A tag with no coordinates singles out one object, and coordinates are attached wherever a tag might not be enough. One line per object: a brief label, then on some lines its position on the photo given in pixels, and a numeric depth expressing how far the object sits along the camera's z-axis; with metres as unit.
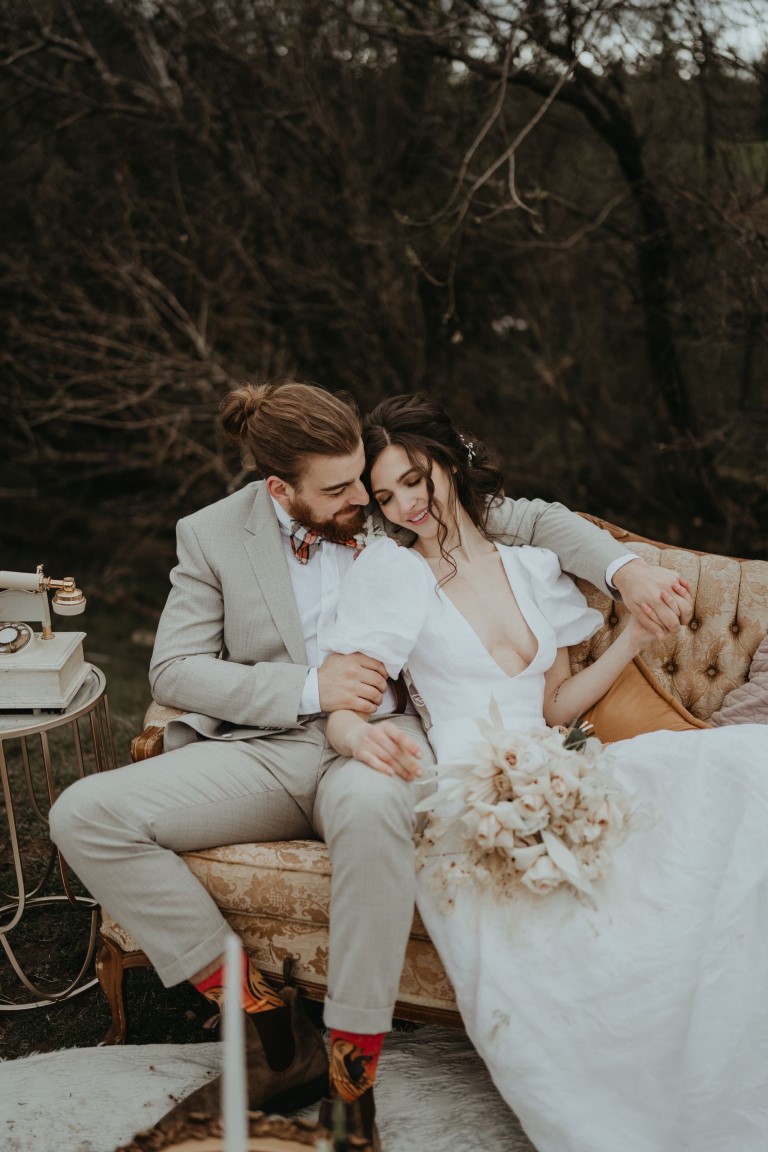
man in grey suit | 2.05
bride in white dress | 1.89
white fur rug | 2.19
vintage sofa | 2.29
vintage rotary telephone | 2.55
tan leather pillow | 2.65
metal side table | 2.56
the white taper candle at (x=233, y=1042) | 0.82
